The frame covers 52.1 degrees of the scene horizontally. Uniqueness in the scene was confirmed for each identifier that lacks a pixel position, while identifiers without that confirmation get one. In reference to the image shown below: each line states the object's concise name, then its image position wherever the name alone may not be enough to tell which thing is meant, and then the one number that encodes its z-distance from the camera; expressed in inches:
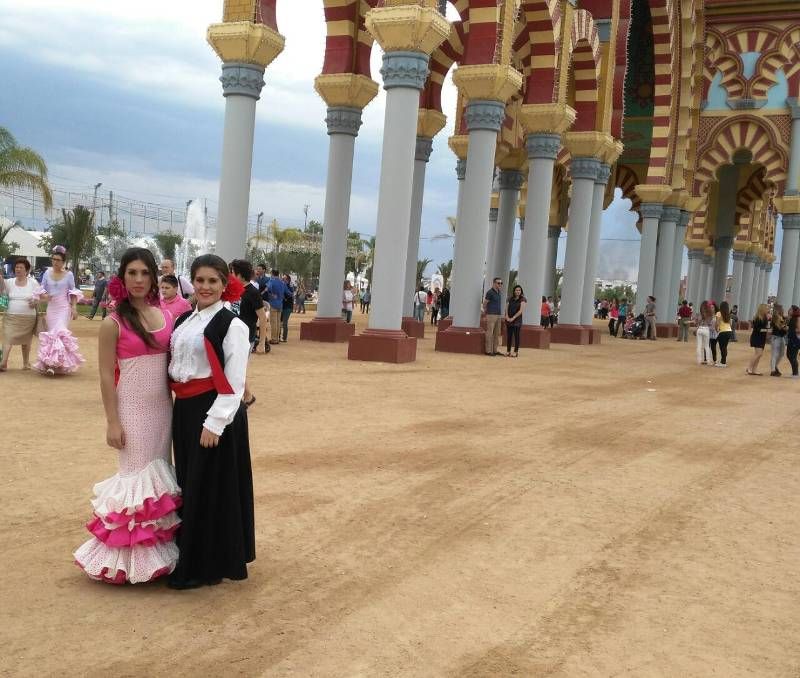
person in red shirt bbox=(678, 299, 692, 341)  1003.9
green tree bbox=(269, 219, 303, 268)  2453.5
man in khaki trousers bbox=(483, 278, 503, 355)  590.6
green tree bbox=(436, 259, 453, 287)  1809.2
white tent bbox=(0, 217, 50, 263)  1948.8
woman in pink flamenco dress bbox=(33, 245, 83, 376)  358.3
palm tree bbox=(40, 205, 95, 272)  1051.9
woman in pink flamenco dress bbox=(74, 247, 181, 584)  130.7
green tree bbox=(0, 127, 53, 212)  884.0
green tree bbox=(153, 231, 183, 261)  2323.0
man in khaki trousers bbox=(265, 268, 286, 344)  561.6
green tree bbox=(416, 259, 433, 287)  1871.6
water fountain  1939.0
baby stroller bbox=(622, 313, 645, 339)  1015.0
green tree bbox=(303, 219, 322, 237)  3331.0
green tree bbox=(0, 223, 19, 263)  1625.2
